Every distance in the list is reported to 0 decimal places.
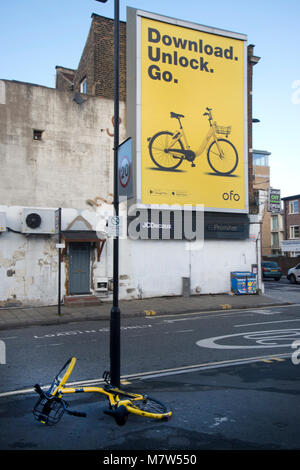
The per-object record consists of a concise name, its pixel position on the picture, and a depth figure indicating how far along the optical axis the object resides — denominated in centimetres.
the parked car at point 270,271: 3459
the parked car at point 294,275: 3188
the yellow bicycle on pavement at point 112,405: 518
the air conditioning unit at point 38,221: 1662
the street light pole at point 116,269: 644
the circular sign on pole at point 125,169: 702
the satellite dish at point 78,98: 1816
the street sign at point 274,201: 2312
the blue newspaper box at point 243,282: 2120
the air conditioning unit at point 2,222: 1622
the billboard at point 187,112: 1933
